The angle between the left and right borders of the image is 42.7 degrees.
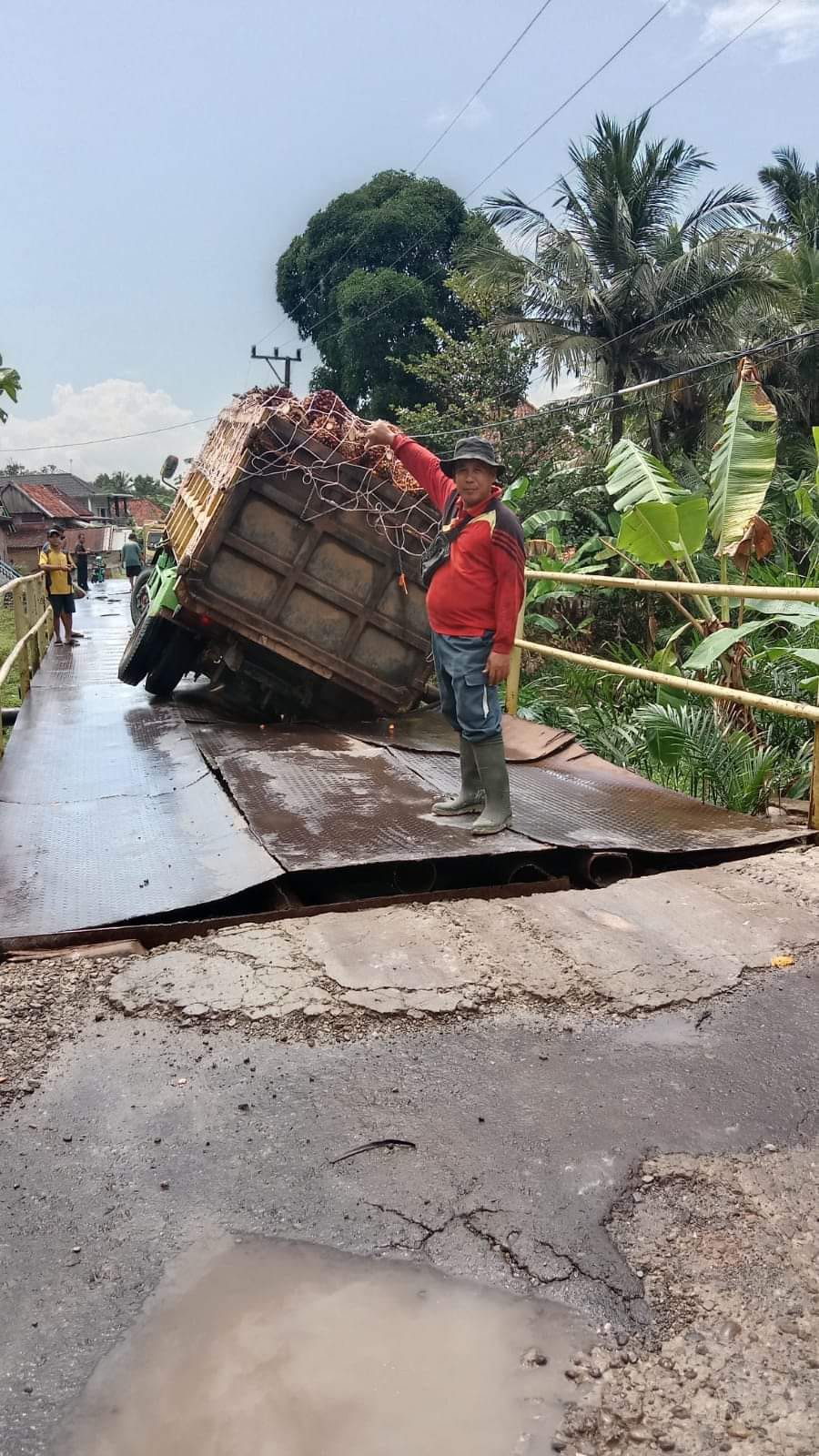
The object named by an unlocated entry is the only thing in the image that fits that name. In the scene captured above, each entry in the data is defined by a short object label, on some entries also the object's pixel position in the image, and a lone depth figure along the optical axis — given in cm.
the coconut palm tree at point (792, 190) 2744
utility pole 3741
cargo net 698
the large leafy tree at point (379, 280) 3142
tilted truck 707
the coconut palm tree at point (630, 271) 2050
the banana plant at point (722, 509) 674
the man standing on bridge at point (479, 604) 443
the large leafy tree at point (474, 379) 2000
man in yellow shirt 1320
